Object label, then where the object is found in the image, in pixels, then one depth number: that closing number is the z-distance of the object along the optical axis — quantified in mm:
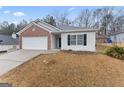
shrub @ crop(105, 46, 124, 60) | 3837
